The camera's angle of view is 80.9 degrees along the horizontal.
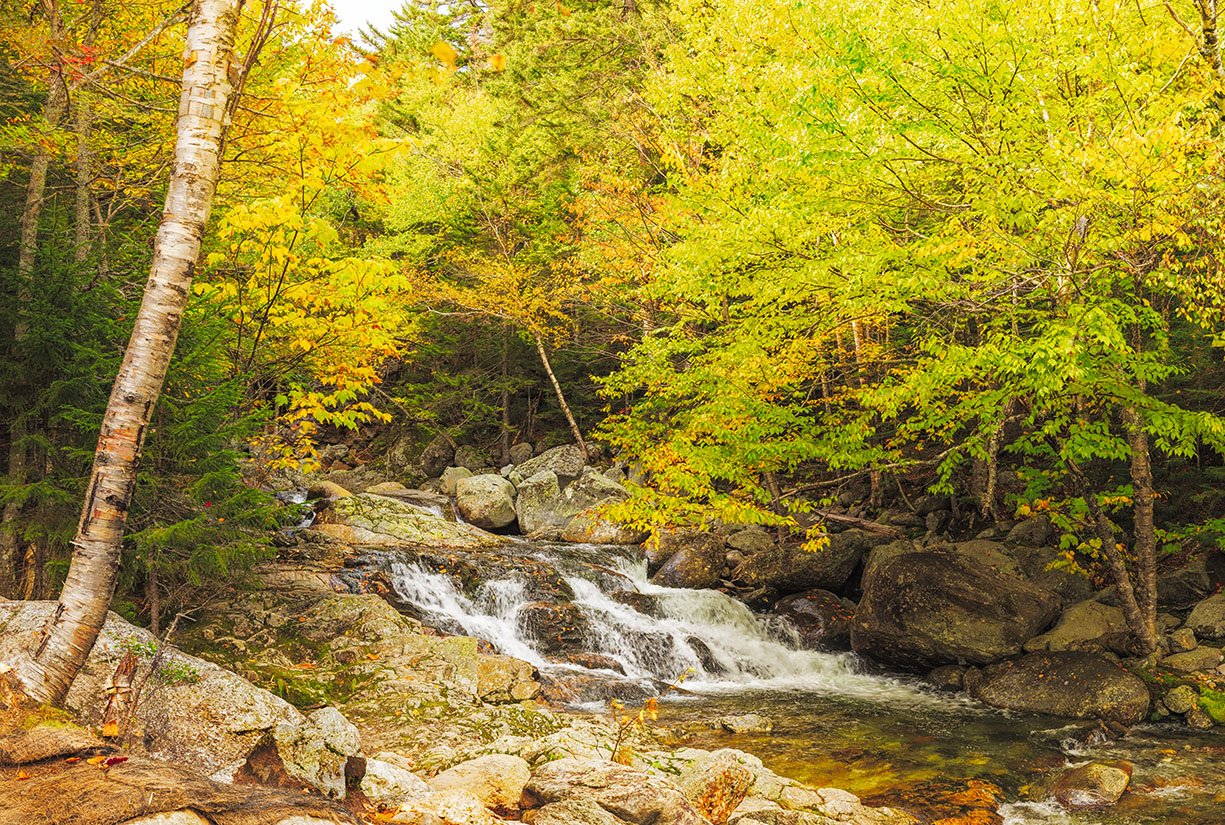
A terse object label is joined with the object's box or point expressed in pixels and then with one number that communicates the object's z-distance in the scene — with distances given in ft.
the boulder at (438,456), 79.51
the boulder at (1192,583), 35.50
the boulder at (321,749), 13.47
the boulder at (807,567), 44.93
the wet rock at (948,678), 34.12
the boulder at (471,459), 77.83
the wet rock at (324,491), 55.99
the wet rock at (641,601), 42.04
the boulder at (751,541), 49.16
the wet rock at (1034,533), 41.42
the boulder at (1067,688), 28.55
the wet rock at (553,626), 37.58
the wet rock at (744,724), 28.76
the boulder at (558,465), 65.77
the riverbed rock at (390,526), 46.34
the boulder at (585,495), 58.08
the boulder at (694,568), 46.73
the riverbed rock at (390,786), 13.96
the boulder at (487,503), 58.95
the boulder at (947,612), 34.04
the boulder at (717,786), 18.20
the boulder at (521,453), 77.29
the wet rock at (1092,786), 21.94
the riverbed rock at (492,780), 15.74
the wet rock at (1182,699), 28.37
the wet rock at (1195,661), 30.32
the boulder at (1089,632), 32.73
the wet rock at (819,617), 40.81
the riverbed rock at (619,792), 14.70
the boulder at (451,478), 69.73
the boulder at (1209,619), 31.89
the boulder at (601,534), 54.90
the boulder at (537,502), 58.39
